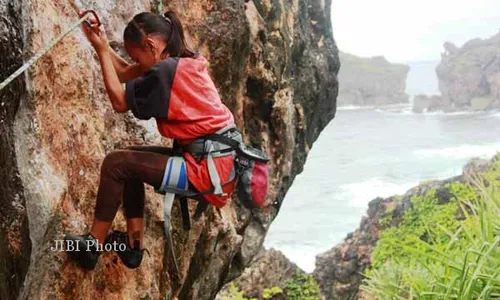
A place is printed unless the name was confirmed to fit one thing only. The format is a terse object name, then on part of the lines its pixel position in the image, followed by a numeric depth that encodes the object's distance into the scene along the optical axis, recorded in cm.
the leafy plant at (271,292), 1571
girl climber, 368
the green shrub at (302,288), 1686
